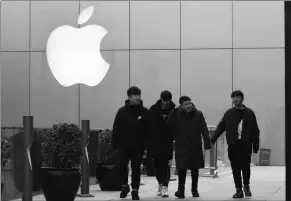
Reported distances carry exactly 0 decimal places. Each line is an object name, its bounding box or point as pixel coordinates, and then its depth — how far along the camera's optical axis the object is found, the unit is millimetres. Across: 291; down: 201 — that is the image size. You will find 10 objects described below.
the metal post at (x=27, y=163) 8382
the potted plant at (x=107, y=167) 11289
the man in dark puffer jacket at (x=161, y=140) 9992
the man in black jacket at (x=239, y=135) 9758
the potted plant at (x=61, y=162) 8609
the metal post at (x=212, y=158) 15055
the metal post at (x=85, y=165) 10477
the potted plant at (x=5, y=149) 8031
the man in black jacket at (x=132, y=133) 9539
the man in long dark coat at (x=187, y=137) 9836
